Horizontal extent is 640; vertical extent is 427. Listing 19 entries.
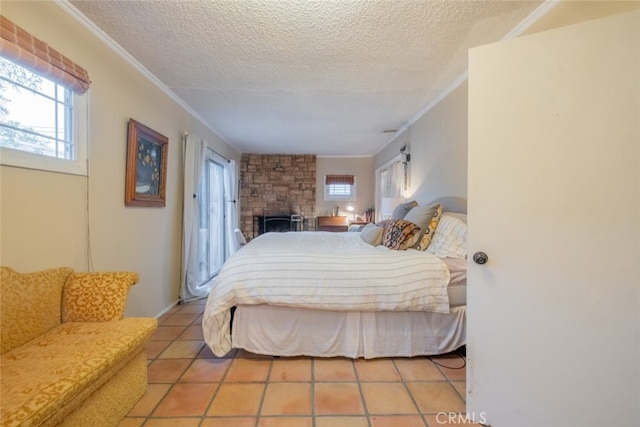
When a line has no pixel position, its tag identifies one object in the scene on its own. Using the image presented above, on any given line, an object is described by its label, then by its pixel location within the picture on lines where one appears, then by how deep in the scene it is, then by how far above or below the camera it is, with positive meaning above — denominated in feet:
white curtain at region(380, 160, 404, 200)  13.77 +1.82
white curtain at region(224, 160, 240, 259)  16.05 +0.35
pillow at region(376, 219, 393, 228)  9.23 -0.43
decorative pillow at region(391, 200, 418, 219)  9.82 +0.12
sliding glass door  12.89 -0.39
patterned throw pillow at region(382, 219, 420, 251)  7.25 -0.65
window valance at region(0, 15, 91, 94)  4.17 +2.70
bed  6.04 -2.05
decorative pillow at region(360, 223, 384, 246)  8.48 -0.76
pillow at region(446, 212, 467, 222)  7.17 -0.08
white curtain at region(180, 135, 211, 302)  10.19 -0.36
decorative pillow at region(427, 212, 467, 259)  6.57 -0.69
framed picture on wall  7.27 +1.35
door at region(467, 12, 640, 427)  3.49 -0.21
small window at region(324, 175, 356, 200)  20.42 +1.93
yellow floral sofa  3.19 -2.07
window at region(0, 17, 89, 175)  4.39 +2.00
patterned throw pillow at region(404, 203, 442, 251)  7.28 -0.25
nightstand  19.67 -0.81
